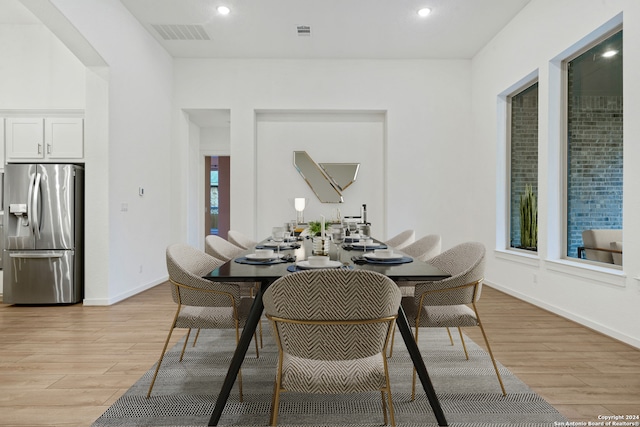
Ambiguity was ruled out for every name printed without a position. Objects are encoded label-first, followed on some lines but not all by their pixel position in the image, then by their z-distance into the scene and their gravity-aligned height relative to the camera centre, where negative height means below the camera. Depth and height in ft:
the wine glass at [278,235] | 9.46 -0.62
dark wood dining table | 5.70 -1.58
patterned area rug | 6.12 -3.22
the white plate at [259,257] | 7.18 -0.87
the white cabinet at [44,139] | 14.39 +2.49
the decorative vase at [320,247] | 7.24 -0.68
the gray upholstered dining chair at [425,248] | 10.01 -1.00
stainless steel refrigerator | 13.50 -0.91
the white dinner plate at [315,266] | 6.13 -0.87
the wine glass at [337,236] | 9.00 -0.60
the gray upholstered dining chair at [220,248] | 9.43 -0.98
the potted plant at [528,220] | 15.02 -0.40
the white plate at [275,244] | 9.38 -0.85
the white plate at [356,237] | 10.58 -0.74
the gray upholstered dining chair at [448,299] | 6.93 -1.58
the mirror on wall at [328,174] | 20.43 +1.79
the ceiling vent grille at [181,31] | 16.42 +7.46
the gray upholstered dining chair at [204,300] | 6.68 -1.58
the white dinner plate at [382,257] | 7.09 -0.86
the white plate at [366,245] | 9.16 -0.84
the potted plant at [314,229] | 13.23 -0.68
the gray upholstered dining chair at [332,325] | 4.42 -1.34
